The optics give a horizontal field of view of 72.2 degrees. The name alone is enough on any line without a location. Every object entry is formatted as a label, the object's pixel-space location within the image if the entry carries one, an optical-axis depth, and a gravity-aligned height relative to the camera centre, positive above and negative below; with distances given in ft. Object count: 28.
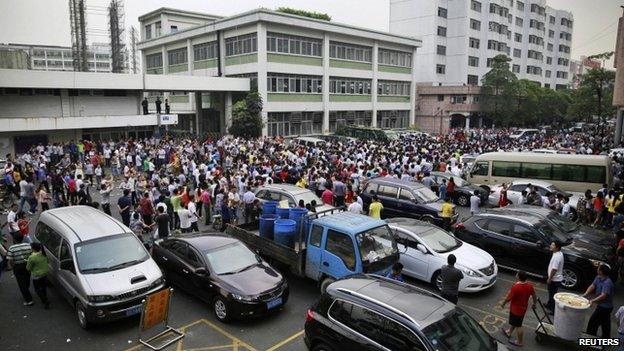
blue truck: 29.35 -8.81
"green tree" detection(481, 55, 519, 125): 182.09 +15.34
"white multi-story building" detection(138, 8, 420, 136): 131.95 +21.65
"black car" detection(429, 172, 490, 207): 61.31 -9.12
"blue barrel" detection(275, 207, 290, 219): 36.35 -7.40
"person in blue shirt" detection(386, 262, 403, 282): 26.99 -9.11
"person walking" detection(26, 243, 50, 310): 28.63 -9.77
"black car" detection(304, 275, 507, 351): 18.86 -9.09
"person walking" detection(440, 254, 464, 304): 26.55 -9.52
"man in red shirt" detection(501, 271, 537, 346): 24.44 -9.95
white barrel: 24.64 -10.93
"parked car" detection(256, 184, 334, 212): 43.93 -7.34
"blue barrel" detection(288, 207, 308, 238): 33.43 -7.28
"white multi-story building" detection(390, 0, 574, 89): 208.95 +48.62
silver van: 26.55 -9.53
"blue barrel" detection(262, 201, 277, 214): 39.02 -7.56
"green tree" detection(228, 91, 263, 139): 122.93 +1.97
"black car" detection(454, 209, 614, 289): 32.94 -9.63
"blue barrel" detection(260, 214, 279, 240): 35.81 -8.42
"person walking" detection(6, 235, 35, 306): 29.35 -9.68
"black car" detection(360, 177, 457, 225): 47.70 -8.43
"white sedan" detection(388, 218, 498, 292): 32.32 -10.22
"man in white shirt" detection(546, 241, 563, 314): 28.19 -9.52
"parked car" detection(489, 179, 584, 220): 54.13 -8.36
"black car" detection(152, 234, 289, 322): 27.61 -10.39
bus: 60.23 -6.26
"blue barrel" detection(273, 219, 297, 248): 33.73 -8.42
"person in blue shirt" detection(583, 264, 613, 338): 24.21 -9.78
